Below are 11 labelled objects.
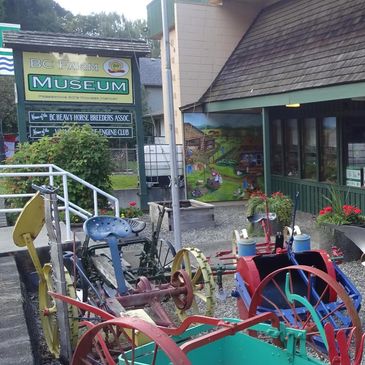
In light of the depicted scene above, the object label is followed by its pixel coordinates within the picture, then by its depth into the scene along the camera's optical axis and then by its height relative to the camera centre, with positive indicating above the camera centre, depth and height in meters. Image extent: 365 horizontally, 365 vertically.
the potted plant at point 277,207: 9.03 -1.17
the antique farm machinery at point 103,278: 3.72 -1.23
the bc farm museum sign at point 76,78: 10.91 +1.78
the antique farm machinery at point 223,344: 2.28 -1.10
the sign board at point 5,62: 22.77 +4.60
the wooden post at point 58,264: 3.56 -0.84
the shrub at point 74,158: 9.84 -0.07
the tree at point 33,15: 47.68 +14.50
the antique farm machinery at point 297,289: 3.61 -1.29
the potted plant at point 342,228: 6.84 -1.24
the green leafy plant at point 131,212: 10.73 -1.36
